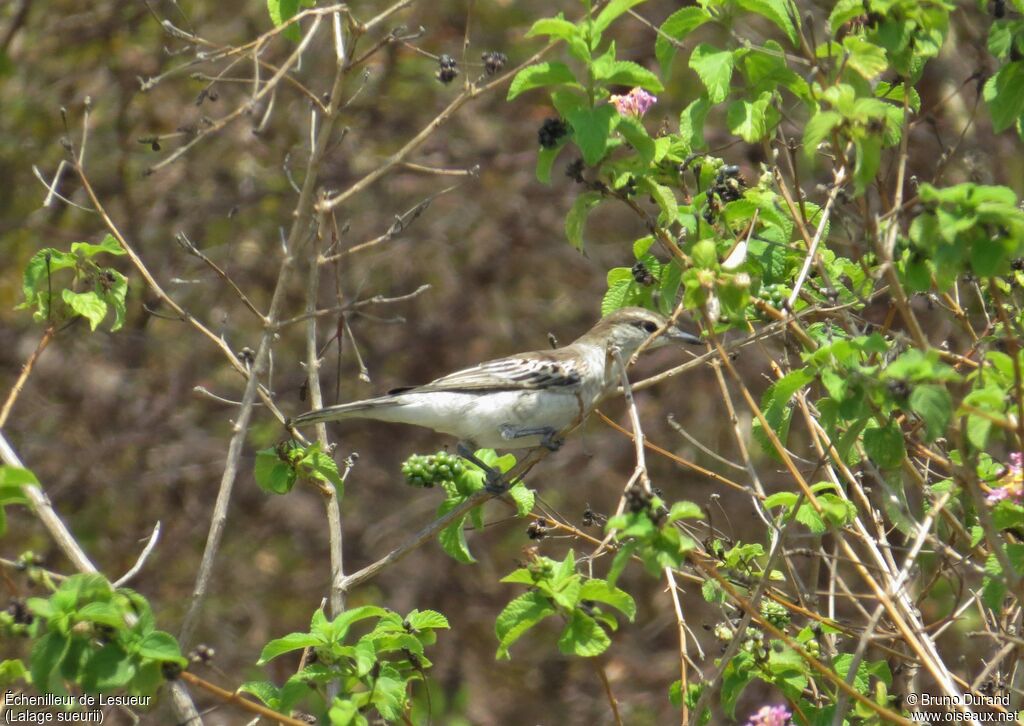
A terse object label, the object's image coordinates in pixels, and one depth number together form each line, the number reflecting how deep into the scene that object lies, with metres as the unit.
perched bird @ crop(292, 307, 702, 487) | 13.59
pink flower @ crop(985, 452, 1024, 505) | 7.32
